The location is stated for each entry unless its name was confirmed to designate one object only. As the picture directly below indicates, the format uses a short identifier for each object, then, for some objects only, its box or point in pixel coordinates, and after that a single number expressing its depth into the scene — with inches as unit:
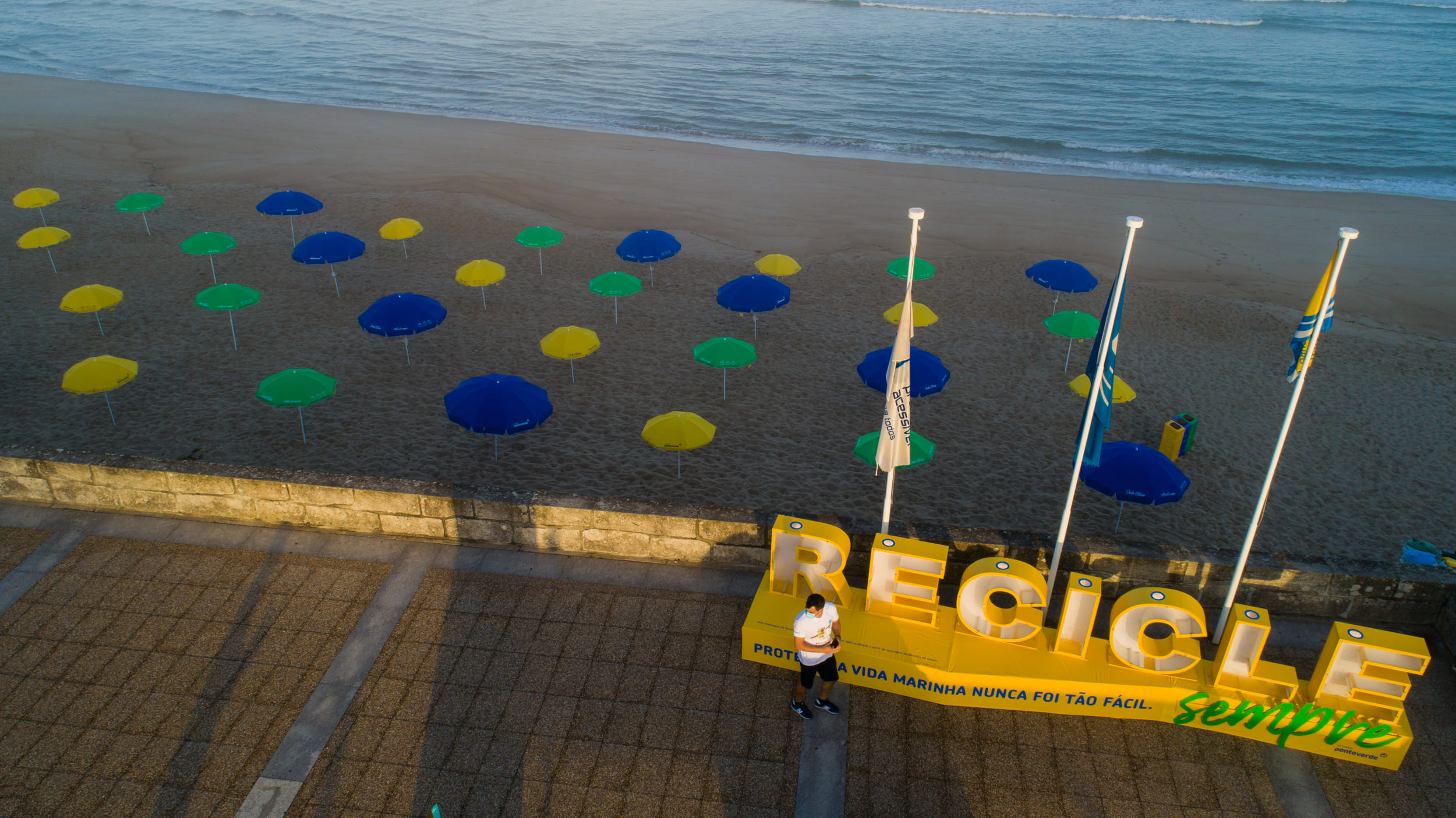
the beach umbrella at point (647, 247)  711.1
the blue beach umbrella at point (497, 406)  465.4
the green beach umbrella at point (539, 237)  751.9
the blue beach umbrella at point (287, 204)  776.9
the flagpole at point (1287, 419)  279.4
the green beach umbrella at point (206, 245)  700.0
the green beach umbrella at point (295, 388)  493.4
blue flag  295.6
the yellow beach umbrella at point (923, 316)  640.4
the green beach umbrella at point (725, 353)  555.5
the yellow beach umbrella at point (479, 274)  680.4
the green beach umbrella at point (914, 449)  484.4
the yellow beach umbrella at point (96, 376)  494.9
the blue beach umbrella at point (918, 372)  513.3
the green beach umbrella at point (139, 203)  804.6
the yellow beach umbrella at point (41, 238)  715.4
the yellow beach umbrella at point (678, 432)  476.7
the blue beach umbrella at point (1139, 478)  438.0
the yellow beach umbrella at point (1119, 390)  561.0
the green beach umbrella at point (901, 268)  685.9
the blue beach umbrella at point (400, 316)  568.4
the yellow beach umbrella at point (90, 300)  603.5
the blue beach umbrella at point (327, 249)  664.4
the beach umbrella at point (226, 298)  608.4
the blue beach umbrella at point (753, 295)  625.6
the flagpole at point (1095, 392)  279.3
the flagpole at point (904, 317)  302.8
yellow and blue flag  296.8
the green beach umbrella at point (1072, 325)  608.7
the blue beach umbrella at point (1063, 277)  671.8
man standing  279.4
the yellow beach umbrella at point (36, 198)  803.4
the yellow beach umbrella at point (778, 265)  727.1
